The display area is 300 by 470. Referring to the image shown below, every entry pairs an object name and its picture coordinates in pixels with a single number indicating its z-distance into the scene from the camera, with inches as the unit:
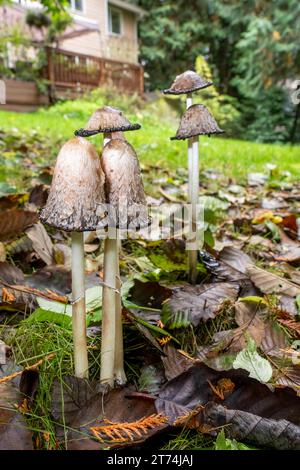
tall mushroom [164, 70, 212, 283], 16.3
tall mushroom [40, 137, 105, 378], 9.7
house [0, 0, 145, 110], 176.1
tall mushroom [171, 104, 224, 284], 16.3
